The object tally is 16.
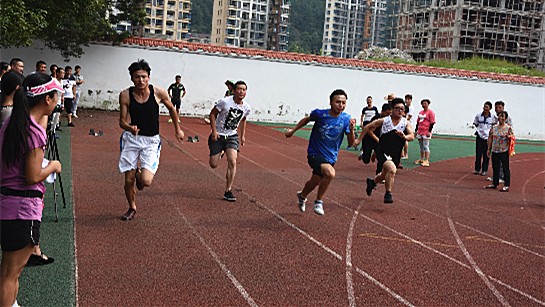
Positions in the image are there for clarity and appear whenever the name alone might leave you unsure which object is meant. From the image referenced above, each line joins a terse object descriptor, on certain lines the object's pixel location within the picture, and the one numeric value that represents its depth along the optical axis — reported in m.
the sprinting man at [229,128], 10.33
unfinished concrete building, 87.12
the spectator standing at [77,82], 22.80
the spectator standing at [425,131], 18.52
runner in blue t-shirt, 9.28
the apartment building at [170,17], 129.62
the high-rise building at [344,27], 161.00
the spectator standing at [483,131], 16.78
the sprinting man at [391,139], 10.95
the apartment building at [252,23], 137.88
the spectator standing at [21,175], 4.22
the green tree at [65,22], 16.09
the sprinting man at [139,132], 8.12
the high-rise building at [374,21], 164.25
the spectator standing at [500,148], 14.34
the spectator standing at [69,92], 19.92
